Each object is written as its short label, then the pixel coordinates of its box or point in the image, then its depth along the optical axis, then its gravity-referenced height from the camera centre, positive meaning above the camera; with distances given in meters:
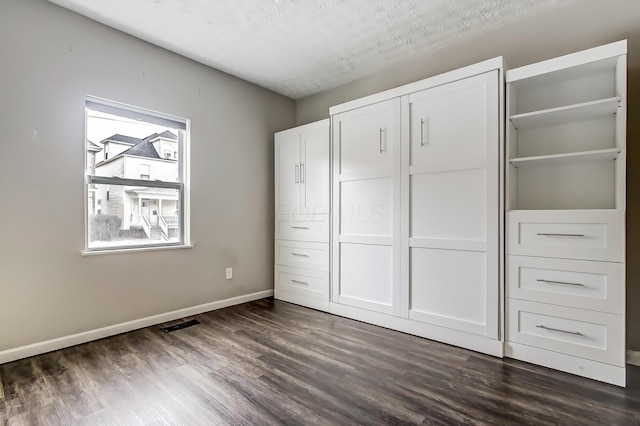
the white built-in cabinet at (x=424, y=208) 2.33 +0.04
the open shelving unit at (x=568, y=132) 1.99 +0.60
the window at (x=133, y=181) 2.68 +0.29
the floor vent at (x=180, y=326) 2.82 -1.07
